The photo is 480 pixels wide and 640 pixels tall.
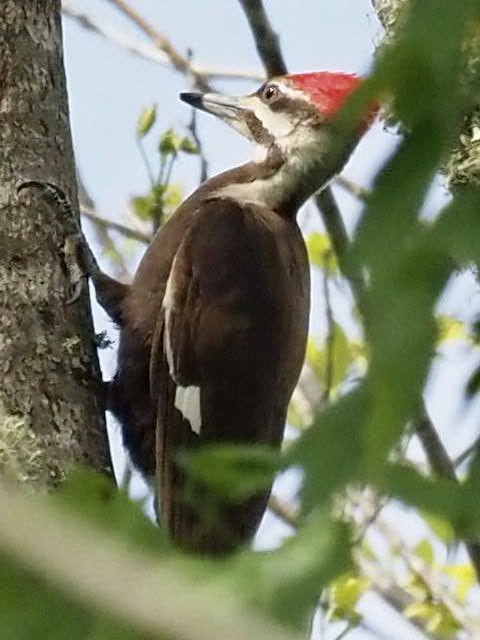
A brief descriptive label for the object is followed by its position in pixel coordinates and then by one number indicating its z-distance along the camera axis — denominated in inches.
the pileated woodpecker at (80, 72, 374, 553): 191.5
